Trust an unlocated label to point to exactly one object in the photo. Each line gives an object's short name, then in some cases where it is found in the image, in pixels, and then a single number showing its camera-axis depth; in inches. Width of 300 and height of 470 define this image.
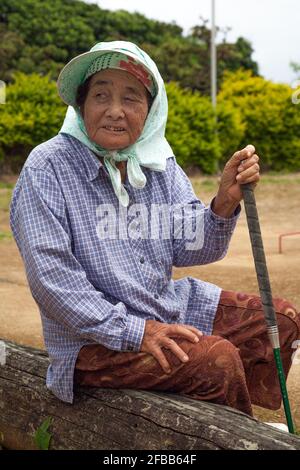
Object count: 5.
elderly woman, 97.1
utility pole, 823.9
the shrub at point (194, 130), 721.0
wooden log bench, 92.0
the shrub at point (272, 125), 826.8
